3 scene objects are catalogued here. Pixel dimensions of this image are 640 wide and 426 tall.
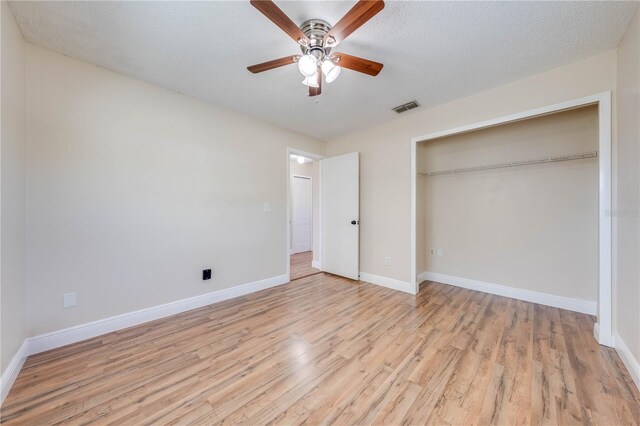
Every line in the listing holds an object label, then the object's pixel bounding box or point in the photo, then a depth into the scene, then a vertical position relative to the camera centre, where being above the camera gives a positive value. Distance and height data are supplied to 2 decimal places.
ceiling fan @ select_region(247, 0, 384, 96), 1.41 +1.11
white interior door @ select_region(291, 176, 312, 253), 6.45 -0.05
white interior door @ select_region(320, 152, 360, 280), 3.85 -0.03
